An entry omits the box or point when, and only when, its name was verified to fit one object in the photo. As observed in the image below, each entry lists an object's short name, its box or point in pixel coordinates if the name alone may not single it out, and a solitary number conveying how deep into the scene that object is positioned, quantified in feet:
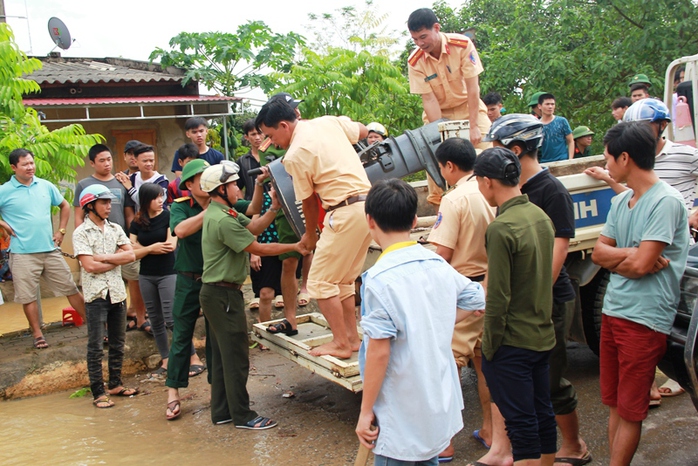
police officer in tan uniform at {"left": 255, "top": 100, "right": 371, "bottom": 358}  13.30
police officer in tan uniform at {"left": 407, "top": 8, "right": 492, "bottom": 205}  16.63
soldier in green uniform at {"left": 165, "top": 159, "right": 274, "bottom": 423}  15.88
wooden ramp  12.89
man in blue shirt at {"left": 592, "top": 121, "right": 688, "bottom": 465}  10.00
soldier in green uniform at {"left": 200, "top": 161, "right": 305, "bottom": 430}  14.73
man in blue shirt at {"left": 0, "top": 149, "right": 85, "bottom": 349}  19.48
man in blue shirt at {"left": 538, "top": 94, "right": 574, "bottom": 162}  23.79
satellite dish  39.04
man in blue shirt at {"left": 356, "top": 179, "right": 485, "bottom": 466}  7.68
